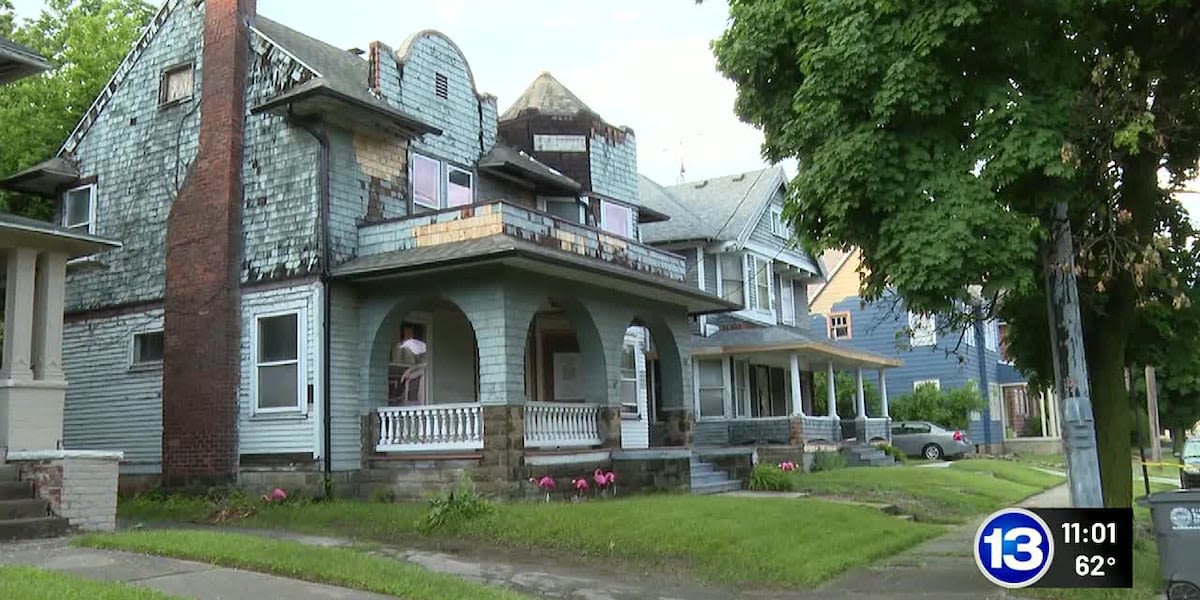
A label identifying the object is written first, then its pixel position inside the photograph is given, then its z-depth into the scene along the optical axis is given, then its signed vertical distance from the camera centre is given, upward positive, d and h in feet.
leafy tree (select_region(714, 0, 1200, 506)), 31.40 +9.23
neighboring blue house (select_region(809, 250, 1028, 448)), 129.29 +8.52
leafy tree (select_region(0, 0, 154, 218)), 77.41 +28.49
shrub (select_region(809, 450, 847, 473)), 80.84 -2.83
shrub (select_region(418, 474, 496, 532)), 43.73 -3.10
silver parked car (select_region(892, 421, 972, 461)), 109.70 -1.96
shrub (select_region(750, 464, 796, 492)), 63.98 -3.31
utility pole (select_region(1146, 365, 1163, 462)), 60.95 +0.75
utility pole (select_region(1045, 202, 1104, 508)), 34.12 +1.47
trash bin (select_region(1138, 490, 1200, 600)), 28.30 -3.43
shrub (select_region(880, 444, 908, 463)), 96.20 -2.70
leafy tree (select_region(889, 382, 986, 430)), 119.34 +2.01
